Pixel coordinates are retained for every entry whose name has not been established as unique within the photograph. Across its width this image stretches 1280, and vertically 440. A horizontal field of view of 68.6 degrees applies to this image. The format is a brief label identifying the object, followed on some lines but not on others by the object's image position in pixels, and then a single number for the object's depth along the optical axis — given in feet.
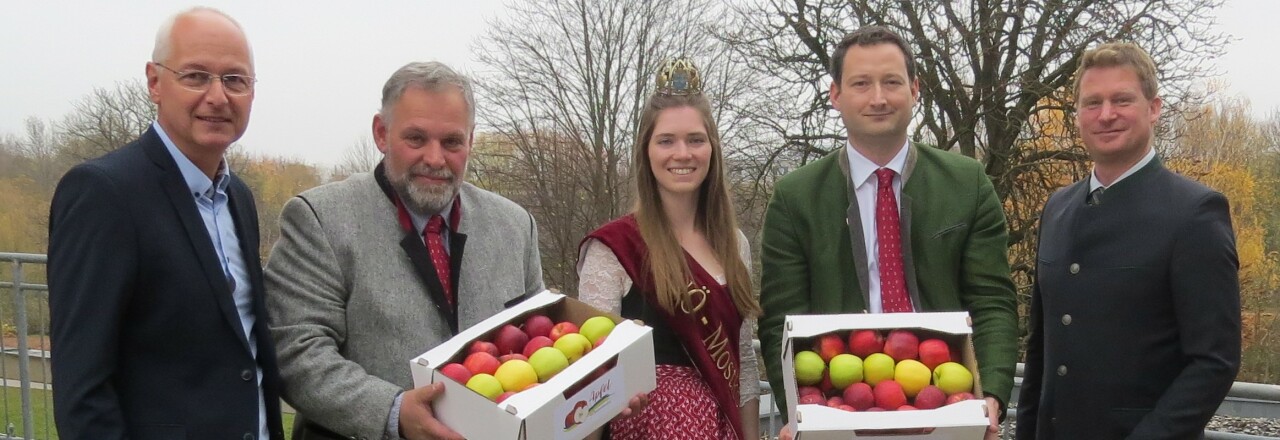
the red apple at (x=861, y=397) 7.81
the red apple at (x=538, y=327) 8.18
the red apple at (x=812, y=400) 7.82
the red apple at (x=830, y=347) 8.21
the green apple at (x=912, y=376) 7.86
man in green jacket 9.46
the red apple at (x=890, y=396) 7.74
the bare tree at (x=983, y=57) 41.73
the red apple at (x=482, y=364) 7.43
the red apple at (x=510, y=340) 7.88
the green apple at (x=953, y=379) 7.82
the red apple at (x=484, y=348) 7.67
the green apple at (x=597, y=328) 8.02
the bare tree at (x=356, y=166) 94.17
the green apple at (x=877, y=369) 7.94
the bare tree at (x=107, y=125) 80.53
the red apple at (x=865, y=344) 8.14
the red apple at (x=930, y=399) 7.69
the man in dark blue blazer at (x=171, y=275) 6.96
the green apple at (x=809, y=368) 8.09
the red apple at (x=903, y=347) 8.09
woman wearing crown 9.75
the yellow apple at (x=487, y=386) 7.14
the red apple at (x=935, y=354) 8.05
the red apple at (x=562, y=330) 8.04
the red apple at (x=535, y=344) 7.72
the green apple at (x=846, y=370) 7.98
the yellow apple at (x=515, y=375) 7.25
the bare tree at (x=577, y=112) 69.62
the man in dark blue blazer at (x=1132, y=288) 8.71
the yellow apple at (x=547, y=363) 7.42
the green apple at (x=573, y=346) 7.70
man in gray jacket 8.26
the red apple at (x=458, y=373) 7.31
